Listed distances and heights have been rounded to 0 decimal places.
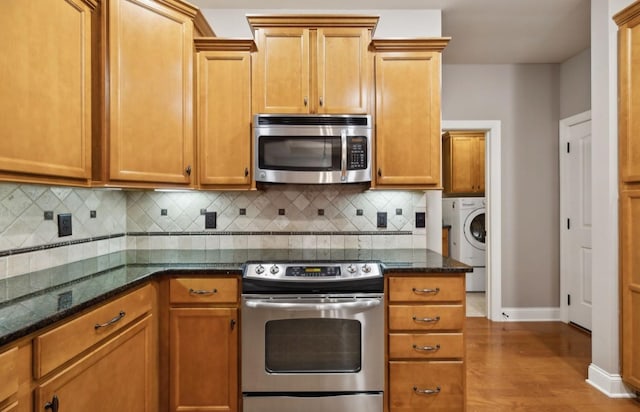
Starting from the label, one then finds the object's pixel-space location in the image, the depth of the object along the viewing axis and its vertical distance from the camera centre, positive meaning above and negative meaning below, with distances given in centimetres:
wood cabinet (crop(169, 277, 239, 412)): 205 -79
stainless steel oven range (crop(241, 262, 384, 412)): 204 -76
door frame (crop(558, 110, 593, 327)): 384 -27
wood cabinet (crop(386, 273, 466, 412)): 204 -77
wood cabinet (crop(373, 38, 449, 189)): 241 +61
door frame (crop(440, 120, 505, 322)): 389 +0
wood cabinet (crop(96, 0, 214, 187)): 193 +65
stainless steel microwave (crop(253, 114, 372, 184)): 231 +37
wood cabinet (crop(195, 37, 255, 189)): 239 +62
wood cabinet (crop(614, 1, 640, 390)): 228 +12
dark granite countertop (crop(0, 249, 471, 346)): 123 -34
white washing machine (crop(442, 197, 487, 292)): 503 -42
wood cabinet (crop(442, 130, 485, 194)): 503 +64
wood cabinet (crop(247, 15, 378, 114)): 240 +92
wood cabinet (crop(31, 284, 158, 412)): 119 -61
